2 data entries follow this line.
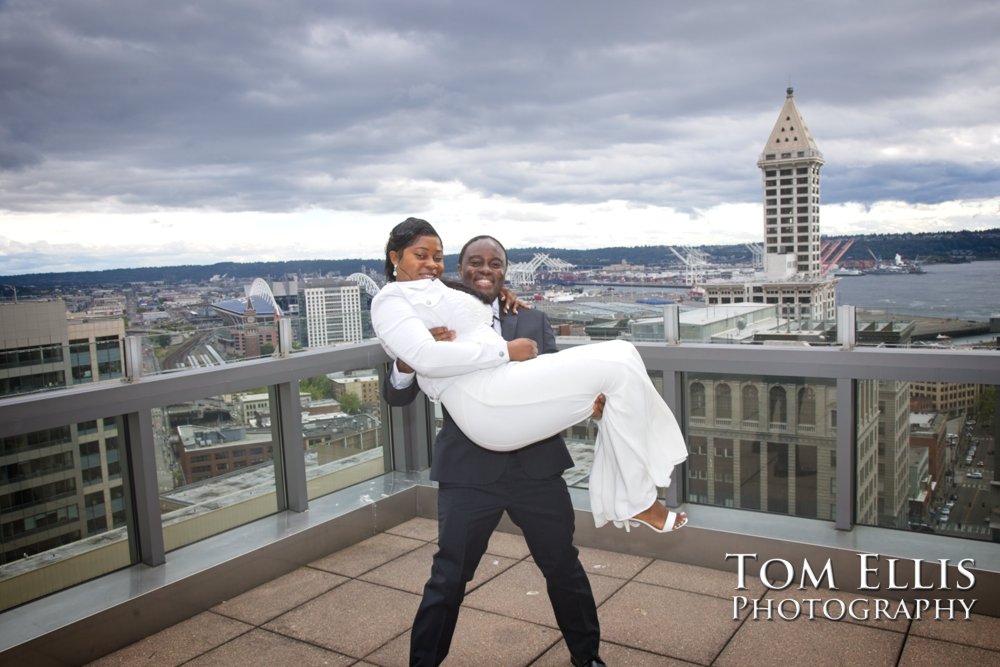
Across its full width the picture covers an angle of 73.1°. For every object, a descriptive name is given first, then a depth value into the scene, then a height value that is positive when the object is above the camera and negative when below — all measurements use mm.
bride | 1898 -337
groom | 2082 -786
